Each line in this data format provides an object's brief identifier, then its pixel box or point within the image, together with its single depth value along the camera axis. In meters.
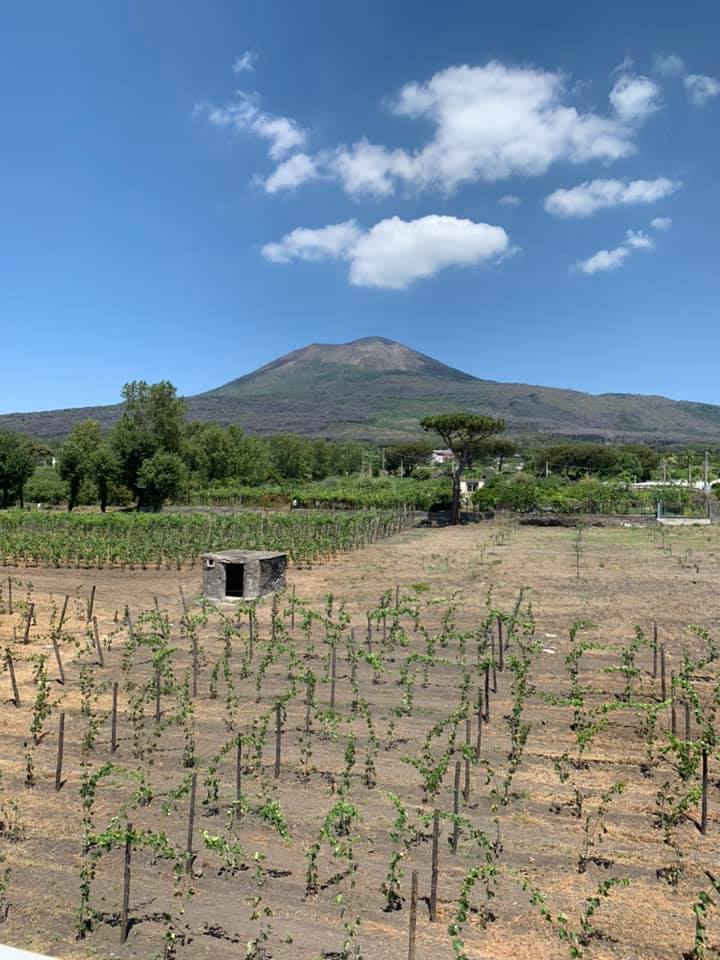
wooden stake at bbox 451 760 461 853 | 5.78
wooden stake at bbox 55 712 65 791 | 6.91
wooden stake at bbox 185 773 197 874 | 5.39
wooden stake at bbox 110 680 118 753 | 7.92
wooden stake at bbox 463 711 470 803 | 6.77
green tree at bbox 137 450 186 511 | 44.78
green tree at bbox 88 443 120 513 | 45.12
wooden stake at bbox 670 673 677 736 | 8.33
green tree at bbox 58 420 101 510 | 45.94
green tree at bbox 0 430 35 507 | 46.50
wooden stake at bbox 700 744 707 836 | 6.25
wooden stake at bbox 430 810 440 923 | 5.03
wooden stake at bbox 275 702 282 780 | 7.22
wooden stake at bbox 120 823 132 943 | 4.73
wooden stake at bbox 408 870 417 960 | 4.21
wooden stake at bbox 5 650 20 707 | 9.17
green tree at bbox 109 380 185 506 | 50.75
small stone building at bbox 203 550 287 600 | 18.05
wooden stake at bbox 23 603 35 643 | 13.30
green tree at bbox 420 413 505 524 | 40.22
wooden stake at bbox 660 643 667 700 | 9.72
